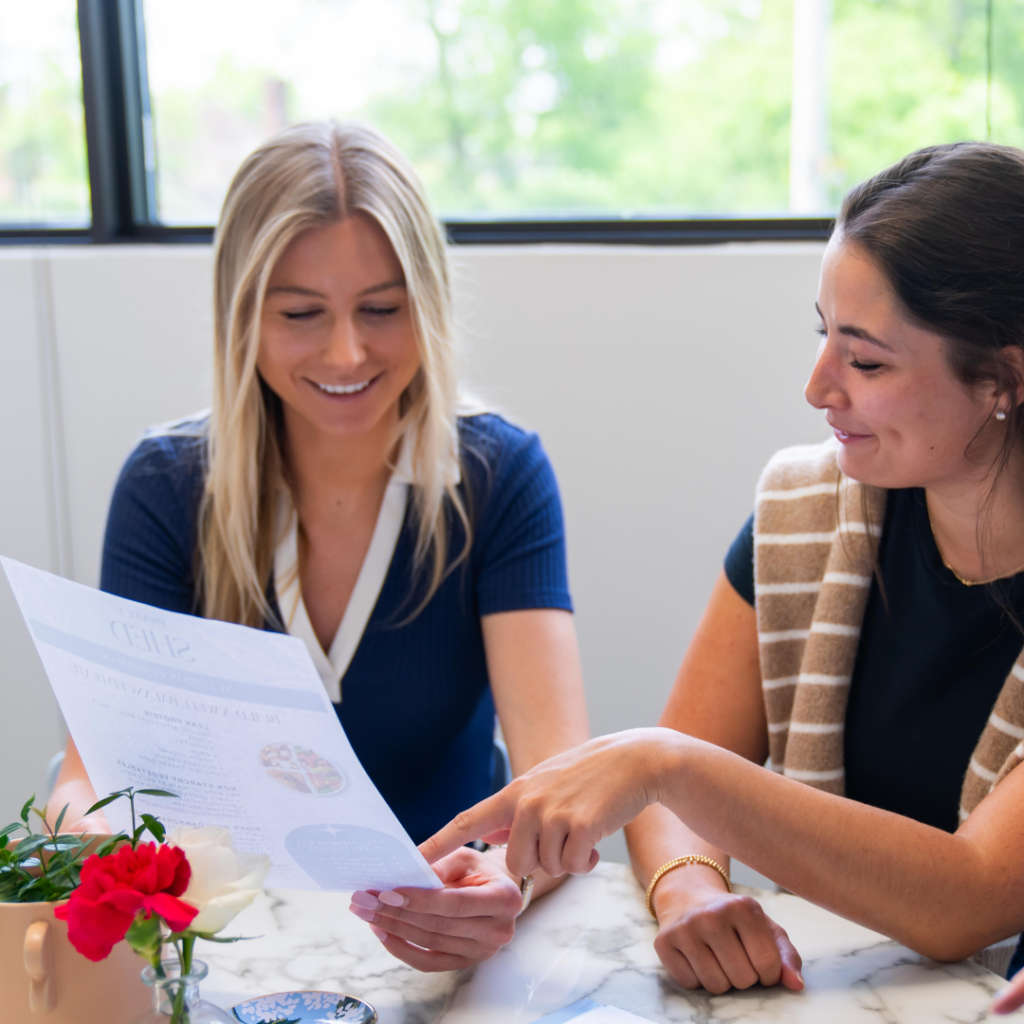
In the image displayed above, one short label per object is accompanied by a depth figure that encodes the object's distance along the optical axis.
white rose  0.62
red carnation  0.60
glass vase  0.64
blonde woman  1.36
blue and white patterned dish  0.81
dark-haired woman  0.90
